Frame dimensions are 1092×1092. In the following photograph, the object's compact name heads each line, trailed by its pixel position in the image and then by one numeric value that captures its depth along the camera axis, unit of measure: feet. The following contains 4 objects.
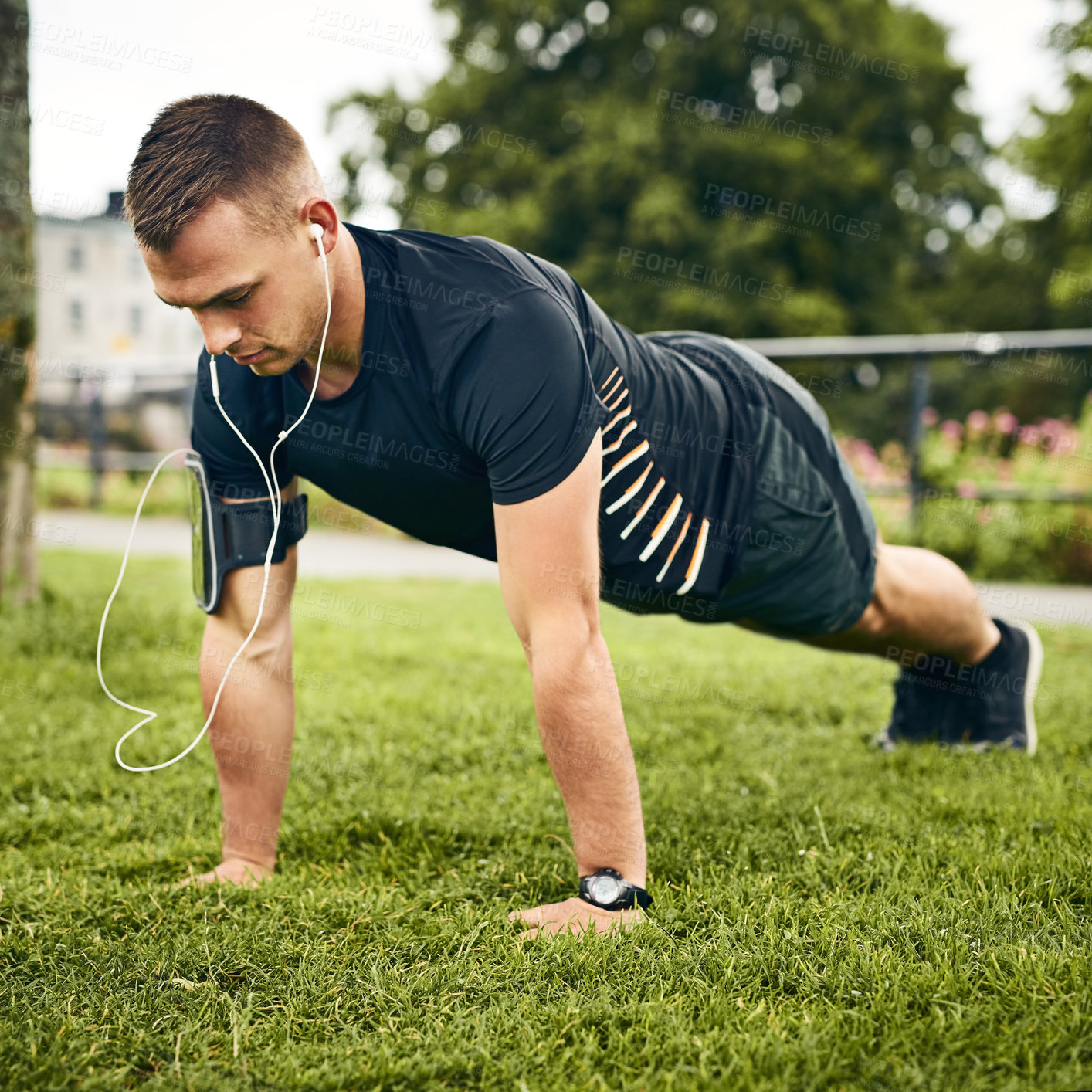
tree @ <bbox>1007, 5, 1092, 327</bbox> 56.34
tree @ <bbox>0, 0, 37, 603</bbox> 16.76
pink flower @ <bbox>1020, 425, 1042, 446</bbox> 24.03
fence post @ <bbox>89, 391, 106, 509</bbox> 38.19
